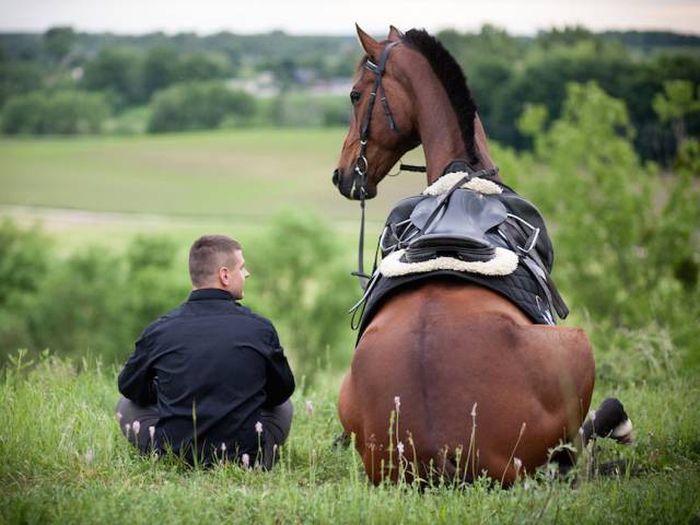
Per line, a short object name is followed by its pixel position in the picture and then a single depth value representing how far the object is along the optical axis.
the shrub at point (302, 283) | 54.66
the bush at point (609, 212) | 39.75
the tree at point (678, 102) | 39.03
